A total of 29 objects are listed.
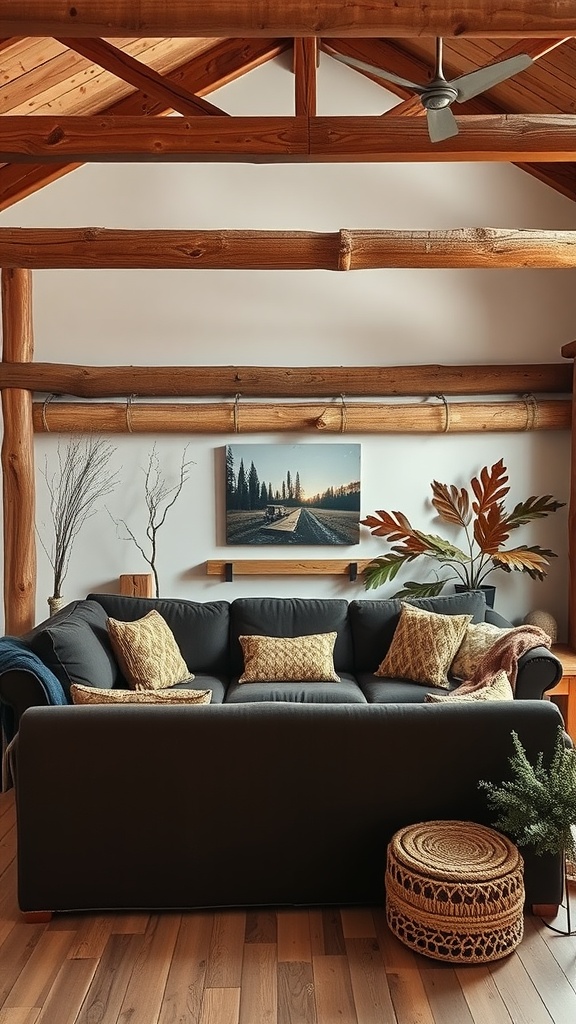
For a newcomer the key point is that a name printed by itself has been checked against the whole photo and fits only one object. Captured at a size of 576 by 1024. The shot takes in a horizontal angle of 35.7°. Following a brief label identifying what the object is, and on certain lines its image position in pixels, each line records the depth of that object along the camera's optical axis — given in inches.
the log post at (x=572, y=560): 234.5
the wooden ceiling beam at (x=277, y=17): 110.7
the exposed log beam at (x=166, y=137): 154.4
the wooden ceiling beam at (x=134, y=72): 171.2
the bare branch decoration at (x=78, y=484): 242.5
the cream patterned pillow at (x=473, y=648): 192.7
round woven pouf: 111.1
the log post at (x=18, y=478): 234.2
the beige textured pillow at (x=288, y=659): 198.8
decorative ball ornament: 234.2
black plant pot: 233.5
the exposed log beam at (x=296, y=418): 241.6
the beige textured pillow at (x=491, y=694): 134.6
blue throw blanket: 148.8
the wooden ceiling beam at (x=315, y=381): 240.8
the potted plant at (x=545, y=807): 116.4
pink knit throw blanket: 170.7
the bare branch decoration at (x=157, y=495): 247.3
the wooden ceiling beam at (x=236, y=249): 178.4
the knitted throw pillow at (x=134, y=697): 132.0
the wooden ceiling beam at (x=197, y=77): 236.8
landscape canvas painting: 247.0
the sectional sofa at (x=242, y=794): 123.3
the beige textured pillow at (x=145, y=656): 189.5
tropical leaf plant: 235.5
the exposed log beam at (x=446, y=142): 155.9
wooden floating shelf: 247.1
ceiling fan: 127.3
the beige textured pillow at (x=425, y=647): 194.2
